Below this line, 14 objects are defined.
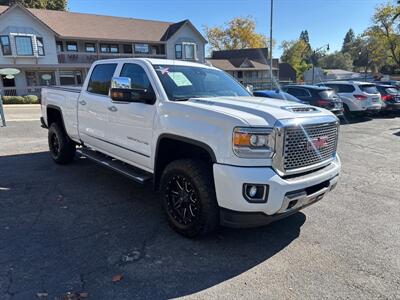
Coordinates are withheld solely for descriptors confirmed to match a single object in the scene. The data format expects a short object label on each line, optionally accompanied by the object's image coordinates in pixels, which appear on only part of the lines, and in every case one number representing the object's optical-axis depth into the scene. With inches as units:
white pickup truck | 120.3
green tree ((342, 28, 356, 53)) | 6327.3
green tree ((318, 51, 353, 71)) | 5329.7
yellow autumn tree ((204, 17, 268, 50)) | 2721.5
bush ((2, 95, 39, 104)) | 944.1
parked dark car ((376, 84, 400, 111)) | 628.3
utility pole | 930.1
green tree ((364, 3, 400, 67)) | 1854.1
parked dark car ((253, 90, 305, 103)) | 484.1
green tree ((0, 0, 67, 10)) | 1648.6
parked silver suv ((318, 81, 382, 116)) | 572.7
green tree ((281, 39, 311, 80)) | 3255.4
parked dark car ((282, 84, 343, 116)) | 514.3
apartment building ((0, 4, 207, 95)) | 1107.3
